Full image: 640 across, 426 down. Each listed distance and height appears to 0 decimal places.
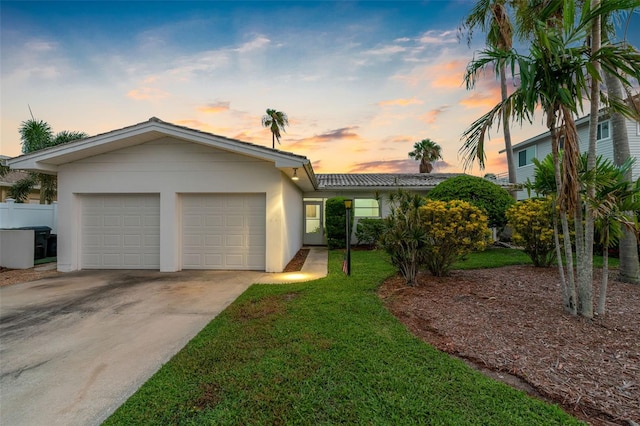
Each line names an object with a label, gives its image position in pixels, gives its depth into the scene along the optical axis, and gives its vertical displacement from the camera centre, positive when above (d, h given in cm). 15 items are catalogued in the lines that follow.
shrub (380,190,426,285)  583 -37
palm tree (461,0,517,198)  1262 +905
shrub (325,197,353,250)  1244 -10
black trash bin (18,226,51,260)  982 -51
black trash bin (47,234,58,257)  1041 -77
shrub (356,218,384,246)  1290 -45
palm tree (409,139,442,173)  2375 +560
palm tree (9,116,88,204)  1233 +354
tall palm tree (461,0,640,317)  330 +169
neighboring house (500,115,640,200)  1412 +420
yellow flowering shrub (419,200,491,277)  604 -20
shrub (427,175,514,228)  1016 +84
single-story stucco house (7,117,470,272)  778 +50
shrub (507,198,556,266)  685 -27
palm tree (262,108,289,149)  2189 +786
